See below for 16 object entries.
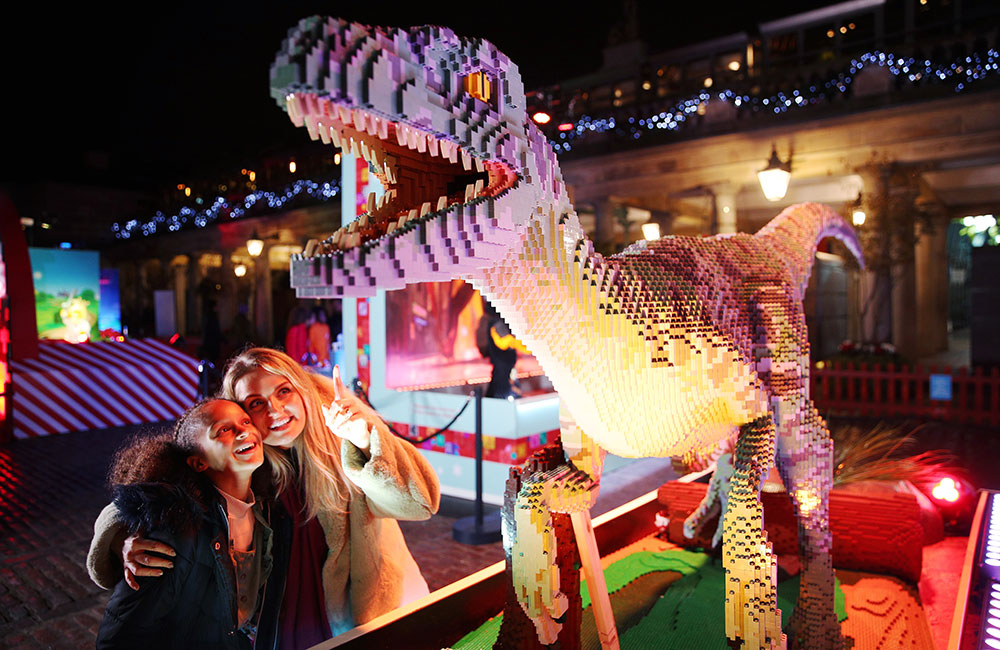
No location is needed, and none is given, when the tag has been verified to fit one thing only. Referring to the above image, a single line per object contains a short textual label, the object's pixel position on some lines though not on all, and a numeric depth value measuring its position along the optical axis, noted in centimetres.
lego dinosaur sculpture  115
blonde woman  217
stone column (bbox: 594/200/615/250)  1306
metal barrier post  475
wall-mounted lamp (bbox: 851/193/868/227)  1025
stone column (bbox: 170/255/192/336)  2708
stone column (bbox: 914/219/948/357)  1500
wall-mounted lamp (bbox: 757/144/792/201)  730
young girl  168
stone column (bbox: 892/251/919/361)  1157
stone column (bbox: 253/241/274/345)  2016
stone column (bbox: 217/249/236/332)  2136
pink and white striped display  884
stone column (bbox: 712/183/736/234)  1193
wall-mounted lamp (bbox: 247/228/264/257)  1395
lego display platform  221
